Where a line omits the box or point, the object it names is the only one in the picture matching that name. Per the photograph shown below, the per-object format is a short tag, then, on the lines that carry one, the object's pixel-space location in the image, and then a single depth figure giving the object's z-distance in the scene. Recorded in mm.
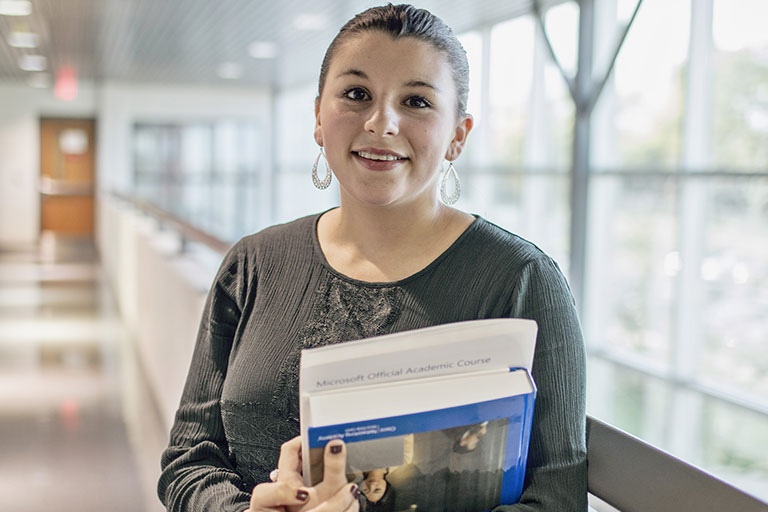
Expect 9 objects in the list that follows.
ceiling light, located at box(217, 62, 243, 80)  15391
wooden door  19594
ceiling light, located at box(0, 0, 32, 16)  9352
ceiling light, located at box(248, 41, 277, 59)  12898
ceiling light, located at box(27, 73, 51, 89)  16800
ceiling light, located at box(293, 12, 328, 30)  10483
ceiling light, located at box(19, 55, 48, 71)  14156
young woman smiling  1288
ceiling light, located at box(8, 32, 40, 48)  11739
